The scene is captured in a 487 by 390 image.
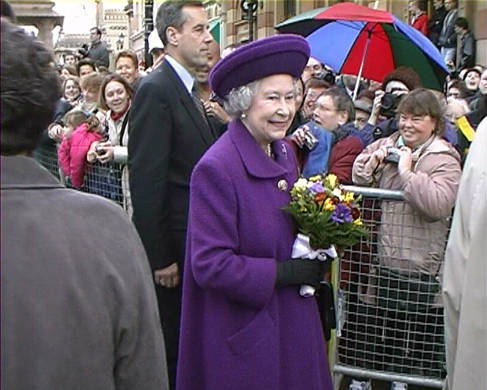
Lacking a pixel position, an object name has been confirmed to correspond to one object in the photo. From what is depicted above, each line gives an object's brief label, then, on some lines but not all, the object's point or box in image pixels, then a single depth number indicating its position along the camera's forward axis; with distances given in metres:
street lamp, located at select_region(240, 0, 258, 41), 18.74
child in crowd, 5.62
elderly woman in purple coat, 3.18
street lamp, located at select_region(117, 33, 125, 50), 65.32
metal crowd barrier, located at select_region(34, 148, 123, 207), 5.37
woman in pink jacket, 4.23
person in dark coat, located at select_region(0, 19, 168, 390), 1.78
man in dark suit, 4.02
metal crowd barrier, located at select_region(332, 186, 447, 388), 4.34
